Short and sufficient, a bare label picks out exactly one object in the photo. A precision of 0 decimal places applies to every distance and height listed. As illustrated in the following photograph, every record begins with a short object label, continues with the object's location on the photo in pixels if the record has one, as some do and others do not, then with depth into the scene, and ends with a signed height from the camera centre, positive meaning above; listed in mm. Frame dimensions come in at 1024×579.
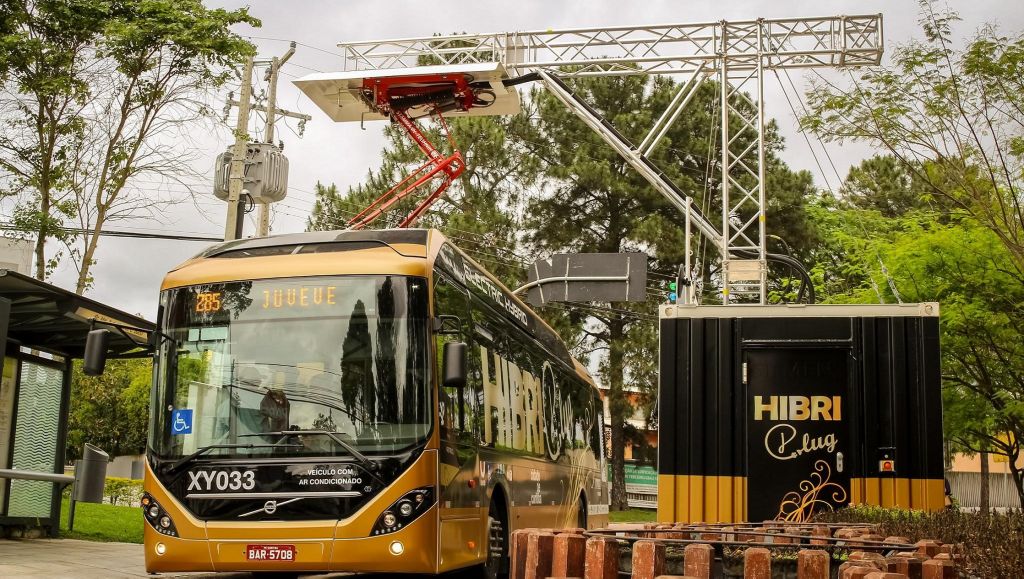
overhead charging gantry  18875 +7014
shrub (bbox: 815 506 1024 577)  3350 -227
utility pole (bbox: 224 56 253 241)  23047 +5553
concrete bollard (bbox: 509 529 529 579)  4559 -355
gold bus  9227 +414
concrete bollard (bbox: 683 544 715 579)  3953 -303
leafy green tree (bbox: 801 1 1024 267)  11414 +3925
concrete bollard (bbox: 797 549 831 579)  3807 -292
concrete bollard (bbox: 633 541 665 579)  3932 -306
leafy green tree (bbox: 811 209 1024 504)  20031 +3273
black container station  10445 +644
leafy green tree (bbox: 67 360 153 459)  56094 +2017
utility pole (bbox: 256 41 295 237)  27359 +8786
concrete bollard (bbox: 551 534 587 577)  4184 -317
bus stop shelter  13961 +696
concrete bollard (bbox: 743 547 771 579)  4004 -310
